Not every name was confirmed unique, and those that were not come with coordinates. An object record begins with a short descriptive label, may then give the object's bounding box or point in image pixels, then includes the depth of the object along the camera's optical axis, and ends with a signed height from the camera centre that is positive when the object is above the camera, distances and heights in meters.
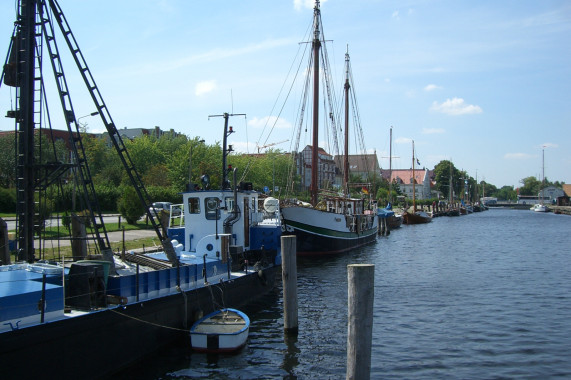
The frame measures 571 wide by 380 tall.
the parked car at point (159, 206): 43.42 -0.82
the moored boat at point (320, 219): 35.06 -1.63
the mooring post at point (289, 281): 15.12 -2.50
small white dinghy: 14.08 -3.80
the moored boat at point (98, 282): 9.97 -2.21
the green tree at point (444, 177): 169.88 +6.49
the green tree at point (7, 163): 55.90 +3.77
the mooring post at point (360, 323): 9.60 -2.38
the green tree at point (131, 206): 38.53 -0.72
